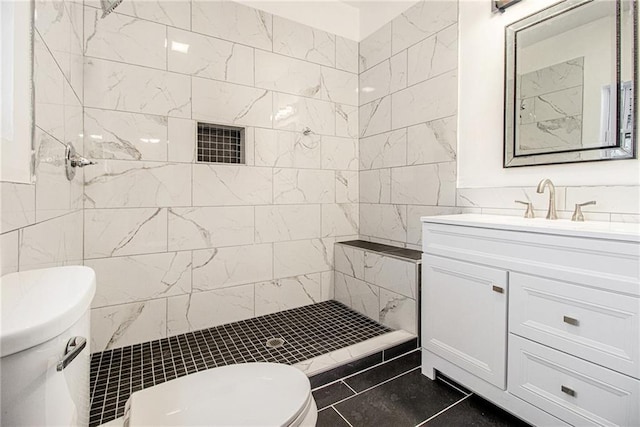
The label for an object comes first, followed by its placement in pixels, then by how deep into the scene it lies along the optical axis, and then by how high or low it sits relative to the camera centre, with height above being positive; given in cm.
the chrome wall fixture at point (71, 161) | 139 +22
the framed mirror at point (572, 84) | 140 +67
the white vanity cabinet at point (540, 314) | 105 -43
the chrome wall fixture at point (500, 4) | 180 +126
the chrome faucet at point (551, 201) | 156 +6
